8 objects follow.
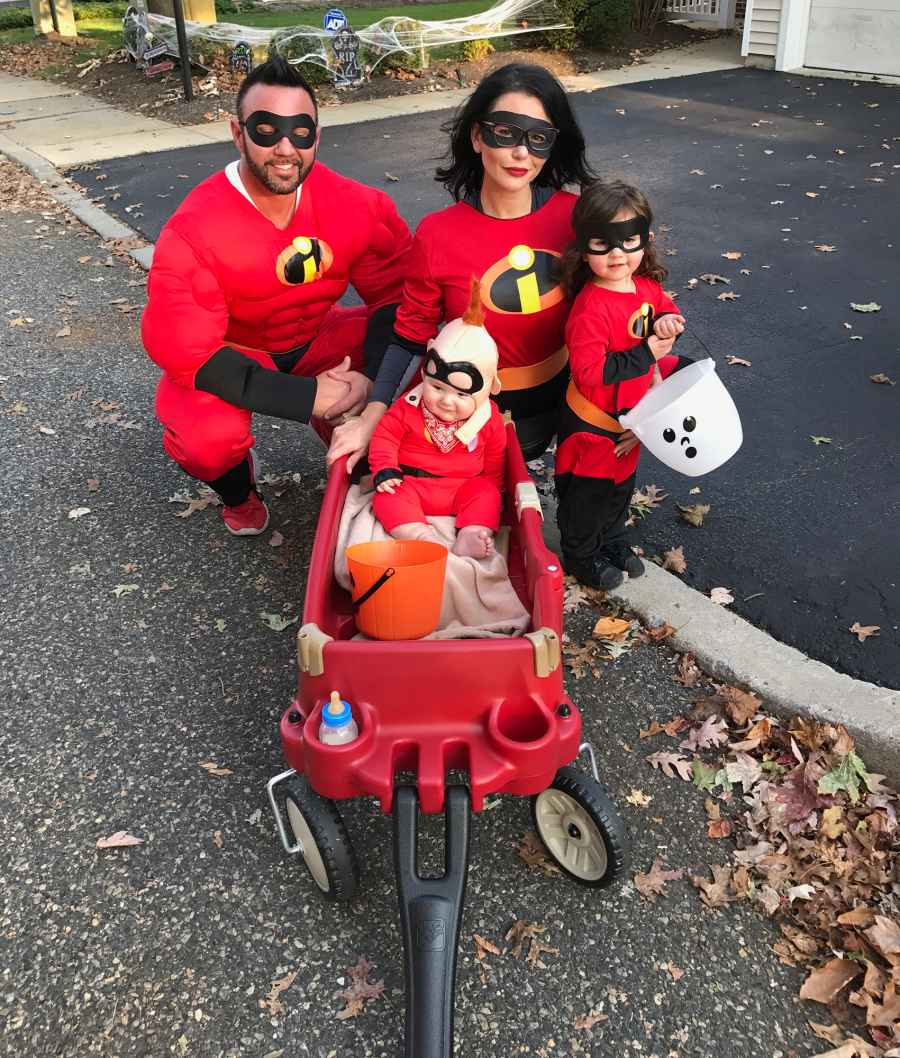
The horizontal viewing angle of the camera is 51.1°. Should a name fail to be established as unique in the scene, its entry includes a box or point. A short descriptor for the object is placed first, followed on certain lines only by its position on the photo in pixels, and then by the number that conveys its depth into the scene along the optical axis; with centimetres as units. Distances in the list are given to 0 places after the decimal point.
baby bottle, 221
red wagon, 218
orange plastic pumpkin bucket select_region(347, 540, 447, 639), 241
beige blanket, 267
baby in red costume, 286
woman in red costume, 304
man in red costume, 330
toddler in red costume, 294
